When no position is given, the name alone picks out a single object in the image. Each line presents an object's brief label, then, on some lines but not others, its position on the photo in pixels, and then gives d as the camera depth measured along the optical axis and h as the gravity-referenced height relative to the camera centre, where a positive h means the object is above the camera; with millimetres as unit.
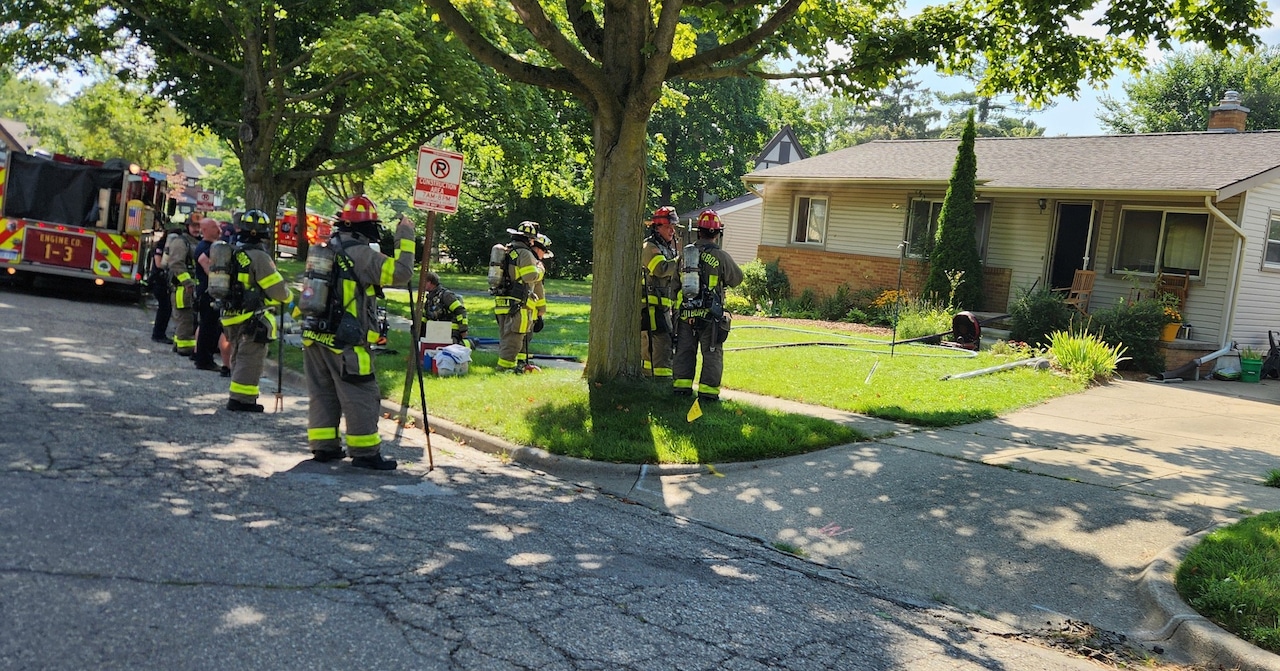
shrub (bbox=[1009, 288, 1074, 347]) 16891 +381
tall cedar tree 19484 +1904
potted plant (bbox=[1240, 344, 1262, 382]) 16594 -40
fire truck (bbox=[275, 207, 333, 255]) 28227 +639
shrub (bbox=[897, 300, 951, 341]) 17703 +82
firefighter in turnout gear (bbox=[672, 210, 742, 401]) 9672 -93
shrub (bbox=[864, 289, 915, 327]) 20078 +305
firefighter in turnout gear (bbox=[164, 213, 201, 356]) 12524 -629
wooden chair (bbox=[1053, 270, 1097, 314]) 17922 +1003
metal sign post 9344 +789
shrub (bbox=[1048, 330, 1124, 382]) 13680 -183
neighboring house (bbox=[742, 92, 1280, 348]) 17078 +2460
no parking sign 9406 +865
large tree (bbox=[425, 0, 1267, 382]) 9695 +2805
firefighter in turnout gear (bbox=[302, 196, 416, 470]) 7250 -647
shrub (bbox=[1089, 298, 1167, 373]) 15758 +275
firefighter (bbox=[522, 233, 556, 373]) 12080 -155
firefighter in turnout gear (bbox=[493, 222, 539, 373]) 11698 -220
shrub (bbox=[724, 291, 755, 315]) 22570 -6
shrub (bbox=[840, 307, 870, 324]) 20562 +29
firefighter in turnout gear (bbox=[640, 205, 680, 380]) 10266 +101
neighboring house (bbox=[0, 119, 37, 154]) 60844 +6003
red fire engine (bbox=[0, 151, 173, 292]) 17656 +168
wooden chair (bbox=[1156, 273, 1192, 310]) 17297 +1227
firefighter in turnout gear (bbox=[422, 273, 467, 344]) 12258 -467
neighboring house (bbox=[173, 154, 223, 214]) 47962 +6677
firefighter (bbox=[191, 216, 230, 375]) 11438 -847
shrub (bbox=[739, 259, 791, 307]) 23156 +533
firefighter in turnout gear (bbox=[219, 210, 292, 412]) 9211 -565
